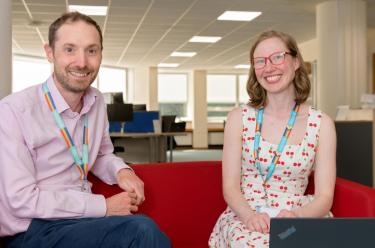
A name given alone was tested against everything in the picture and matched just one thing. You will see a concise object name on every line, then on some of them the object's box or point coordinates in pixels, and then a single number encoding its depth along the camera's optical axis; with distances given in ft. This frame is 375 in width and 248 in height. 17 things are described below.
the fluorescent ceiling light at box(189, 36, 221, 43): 34.09
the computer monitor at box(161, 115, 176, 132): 27.17
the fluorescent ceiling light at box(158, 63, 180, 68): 49.75
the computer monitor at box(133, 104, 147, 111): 30.87
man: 4.70
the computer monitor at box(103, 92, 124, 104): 27.27
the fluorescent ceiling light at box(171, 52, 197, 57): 41.98
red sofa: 6.91
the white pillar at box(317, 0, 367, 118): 24.03
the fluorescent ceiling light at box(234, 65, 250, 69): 51.90
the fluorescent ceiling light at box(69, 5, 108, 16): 24.90
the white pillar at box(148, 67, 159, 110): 51.96
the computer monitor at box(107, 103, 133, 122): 24.30
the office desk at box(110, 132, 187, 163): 26.62
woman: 6.03
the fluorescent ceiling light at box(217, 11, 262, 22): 26.63
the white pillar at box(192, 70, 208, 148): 54.03
